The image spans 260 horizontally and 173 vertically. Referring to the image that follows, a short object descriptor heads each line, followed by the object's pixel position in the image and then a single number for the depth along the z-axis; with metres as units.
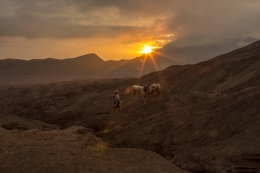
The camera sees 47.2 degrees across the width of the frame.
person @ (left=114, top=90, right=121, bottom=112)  20.20
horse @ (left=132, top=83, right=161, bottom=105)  19.95
